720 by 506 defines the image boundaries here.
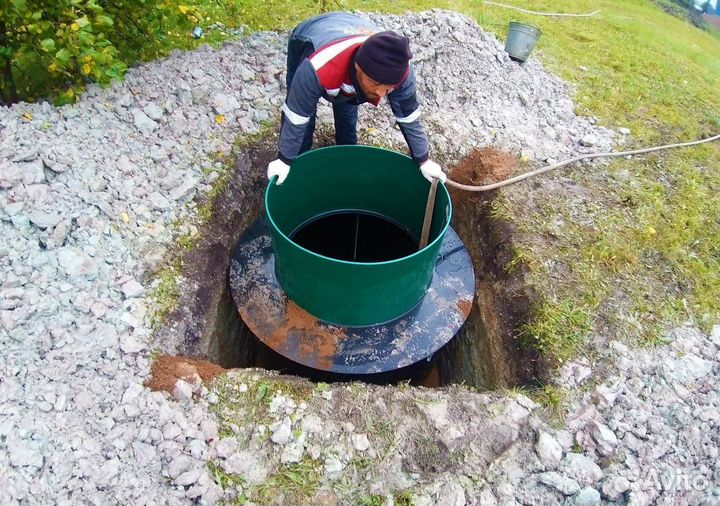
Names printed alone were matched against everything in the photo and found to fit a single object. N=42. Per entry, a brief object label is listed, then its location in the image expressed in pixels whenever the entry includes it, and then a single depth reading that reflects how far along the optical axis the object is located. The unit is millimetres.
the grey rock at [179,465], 1804
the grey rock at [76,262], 2205
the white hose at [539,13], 5855
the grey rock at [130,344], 2076
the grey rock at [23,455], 1707
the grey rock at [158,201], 2592
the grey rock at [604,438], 2025
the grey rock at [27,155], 2336
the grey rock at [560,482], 1911
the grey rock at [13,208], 2211
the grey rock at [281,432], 1962
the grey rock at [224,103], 3092
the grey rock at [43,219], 2236
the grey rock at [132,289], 2252
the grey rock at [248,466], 1876
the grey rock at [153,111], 2855
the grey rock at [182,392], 2008
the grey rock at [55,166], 2398
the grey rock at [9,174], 2256
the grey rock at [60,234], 2238
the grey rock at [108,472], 1739
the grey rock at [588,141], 3479
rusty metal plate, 2561
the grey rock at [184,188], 2668
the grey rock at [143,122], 2789
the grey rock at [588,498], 1905
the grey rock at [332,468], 1913
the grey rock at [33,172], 2316
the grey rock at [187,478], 1791
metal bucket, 4004
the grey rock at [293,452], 1923
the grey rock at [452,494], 1877
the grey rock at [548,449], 1996
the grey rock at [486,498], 1884
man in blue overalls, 1955
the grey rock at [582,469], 1949
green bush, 2160
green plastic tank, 2311
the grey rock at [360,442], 1982
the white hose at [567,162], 2840
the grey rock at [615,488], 1910
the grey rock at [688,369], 2275
